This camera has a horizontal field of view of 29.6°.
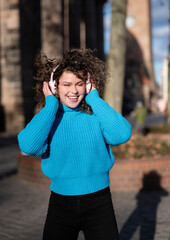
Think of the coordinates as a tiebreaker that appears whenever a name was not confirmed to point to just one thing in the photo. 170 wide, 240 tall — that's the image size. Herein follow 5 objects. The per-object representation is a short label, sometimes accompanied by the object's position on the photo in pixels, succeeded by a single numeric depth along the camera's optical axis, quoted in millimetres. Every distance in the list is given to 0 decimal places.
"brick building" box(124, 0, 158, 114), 51594
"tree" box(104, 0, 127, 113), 7176
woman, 1860
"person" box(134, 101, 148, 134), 16156
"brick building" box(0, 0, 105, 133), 15469
